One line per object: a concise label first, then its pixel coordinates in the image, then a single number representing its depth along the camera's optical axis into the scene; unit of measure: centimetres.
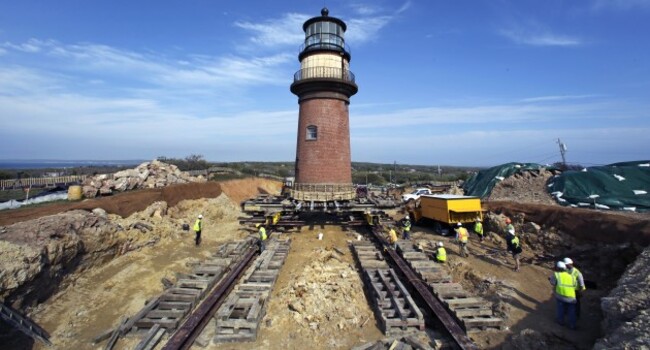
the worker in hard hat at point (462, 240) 1322
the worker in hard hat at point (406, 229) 1562
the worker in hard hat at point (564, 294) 743
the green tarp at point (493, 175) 2353
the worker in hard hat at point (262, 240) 1351
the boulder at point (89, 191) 1867
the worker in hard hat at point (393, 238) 1404
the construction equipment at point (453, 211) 1655
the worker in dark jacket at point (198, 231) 1527
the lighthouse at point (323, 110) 1802
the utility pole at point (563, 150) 2734
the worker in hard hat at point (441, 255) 1219
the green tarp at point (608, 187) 1574
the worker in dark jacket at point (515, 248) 1152
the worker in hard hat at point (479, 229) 1549
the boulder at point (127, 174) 2198
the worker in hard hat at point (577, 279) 783
